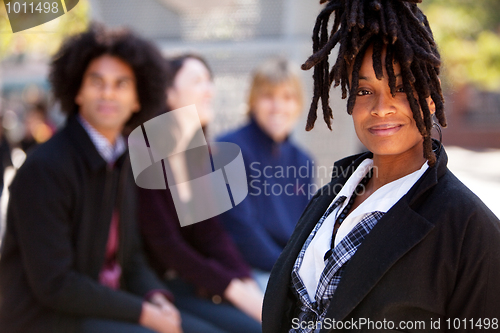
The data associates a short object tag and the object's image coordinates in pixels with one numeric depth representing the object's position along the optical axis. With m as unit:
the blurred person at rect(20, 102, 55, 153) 6.78
